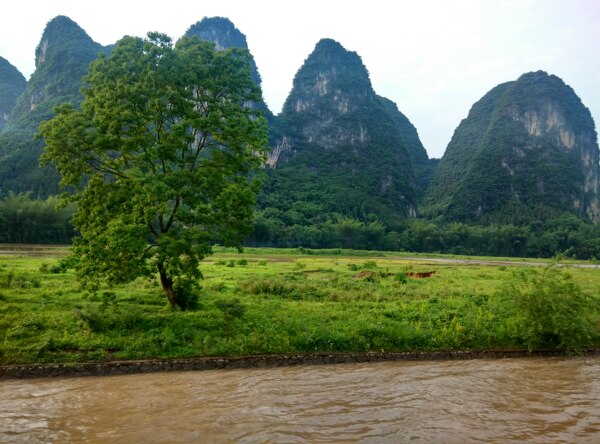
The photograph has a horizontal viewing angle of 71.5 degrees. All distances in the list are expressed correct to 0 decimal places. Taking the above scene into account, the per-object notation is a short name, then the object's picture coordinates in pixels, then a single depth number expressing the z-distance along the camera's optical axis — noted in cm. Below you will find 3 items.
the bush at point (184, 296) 1704
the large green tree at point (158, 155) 1425
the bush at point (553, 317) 1573
